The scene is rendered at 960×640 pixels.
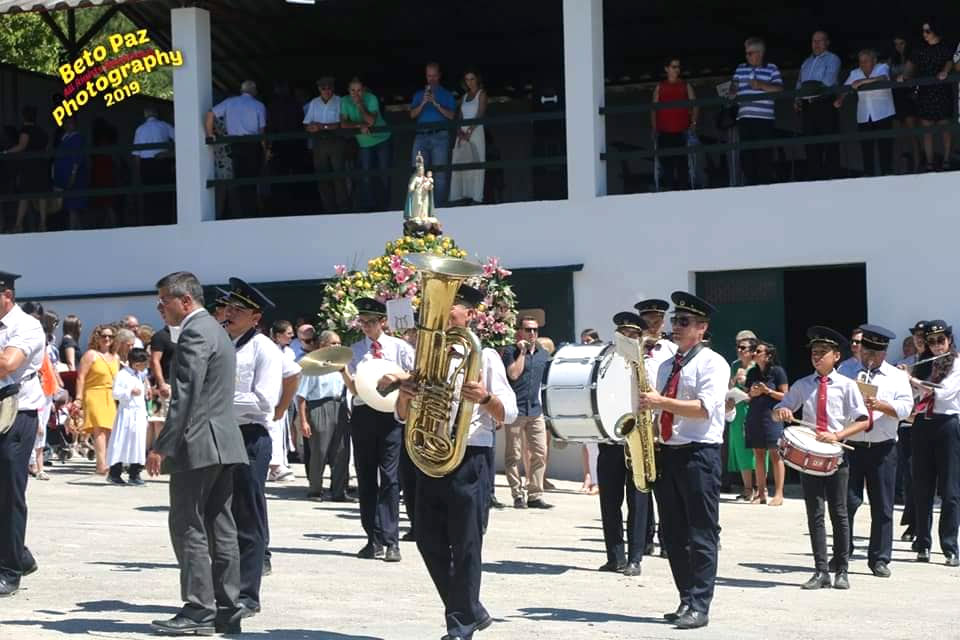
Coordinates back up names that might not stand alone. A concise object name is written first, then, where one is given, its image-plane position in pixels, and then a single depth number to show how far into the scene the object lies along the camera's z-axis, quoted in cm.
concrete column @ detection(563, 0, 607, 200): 2120
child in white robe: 1850
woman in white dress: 2217
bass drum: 1118
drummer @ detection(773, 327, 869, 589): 1264
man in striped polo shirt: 2088
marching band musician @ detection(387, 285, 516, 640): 947
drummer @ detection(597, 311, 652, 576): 1305
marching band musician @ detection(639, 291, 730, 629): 1053
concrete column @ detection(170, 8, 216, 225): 2286
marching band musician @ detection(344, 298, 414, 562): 1319
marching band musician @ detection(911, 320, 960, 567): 1419
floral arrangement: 1645
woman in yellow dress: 1923
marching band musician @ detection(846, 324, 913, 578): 1329
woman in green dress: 1888
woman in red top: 2159
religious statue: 1778
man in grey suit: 954
